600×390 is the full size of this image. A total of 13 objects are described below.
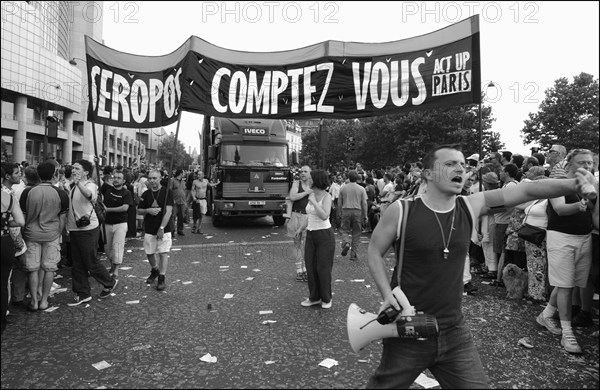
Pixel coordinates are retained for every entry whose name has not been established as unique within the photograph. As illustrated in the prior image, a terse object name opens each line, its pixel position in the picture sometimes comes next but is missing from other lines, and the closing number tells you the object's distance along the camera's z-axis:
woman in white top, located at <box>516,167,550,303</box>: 5.64
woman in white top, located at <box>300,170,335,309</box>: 5.70
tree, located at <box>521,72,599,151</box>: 48.09
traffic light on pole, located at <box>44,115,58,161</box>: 15.88
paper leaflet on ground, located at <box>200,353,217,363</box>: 3.96
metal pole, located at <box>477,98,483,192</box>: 4.47
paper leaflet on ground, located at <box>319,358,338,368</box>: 3.86
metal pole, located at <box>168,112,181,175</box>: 5.29
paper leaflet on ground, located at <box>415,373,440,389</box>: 3.54
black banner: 5.23
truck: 13.54
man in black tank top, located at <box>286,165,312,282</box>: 7.03
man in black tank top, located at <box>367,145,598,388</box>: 2.39
